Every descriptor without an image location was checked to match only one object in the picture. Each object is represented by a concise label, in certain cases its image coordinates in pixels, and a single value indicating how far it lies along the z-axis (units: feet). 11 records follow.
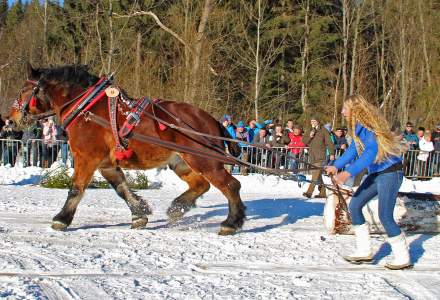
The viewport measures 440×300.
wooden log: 25.29
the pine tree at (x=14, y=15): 179.42
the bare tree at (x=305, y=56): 106.93
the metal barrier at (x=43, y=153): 51.78
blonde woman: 19.26
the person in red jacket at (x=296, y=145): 52.34
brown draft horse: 24.45
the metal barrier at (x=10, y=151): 51.93
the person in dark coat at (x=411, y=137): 56.97
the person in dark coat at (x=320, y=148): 43.70
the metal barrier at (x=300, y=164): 52.70
